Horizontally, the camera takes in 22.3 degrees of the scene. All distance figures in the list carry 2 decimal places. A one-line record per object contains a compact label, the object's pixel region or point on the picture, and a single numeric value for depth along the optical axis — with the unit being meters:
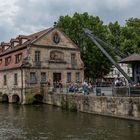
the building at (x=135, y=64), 30.27
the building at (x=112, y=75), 87.11
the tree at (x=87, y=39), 56.22
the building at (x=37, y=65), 44.00
